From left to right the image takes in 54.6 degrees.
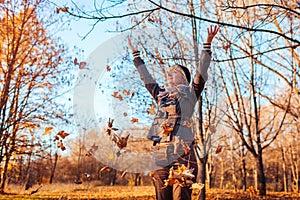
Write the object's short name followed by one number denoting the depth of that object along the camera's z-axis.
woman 2.92
